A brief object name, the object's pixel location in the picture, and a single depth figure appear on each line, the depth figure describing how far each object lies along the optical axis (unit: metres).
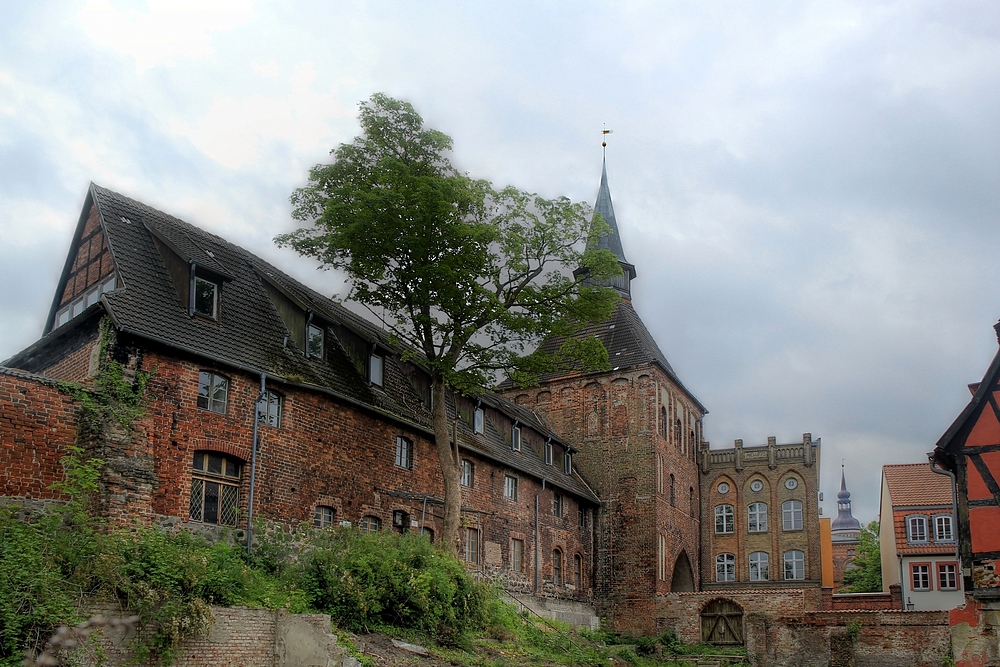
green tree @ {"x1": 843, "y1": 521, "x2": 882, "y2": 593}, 53.91
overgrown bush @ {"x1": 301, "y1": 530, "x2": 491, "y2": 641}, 18.52
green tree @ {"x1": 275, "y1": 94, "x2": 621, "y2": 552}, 22.44
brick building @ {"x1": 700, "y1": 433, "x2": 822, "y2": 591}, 41.88
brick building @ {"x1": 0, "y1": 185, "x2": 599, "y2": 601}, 17.66
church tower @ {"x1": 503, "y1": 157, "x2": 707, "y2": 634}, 36.97
